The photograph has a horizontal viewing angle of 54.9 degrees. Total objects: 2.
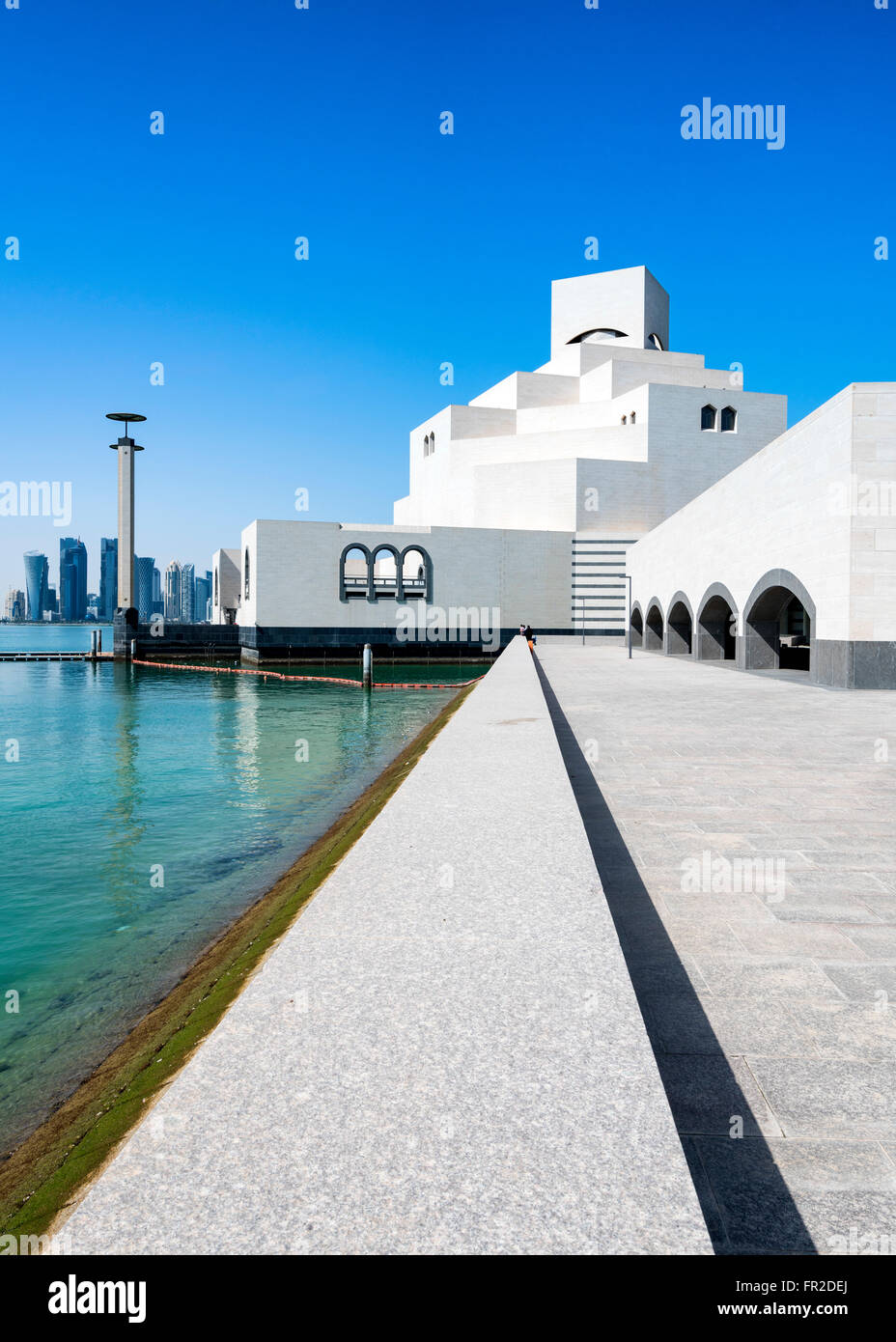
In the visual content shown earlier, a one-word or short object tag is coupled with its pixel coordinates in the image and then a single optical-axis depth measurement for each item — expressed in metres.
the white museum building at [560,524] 42.97
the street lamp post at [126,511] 52.94
